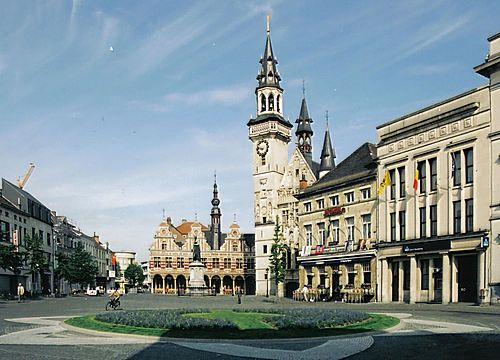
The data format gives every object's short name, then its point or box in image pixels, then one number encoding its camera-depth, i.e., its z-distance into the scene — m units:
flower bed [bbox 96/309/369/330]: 21.57
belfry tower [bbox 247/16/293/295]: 97.56
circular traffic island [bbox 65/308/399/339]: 20.09
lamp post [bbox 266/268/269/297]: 91.44
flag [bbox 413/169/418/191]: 46.81
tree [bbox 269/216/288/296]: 79.00
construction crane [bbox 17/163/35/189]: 130.36
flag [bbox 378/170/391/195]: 51.02
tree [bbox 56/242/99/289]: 85.56
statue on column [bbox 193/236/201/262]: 89.06
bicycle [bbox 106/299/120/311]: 37.66
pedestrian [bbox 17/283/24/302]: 53.03
